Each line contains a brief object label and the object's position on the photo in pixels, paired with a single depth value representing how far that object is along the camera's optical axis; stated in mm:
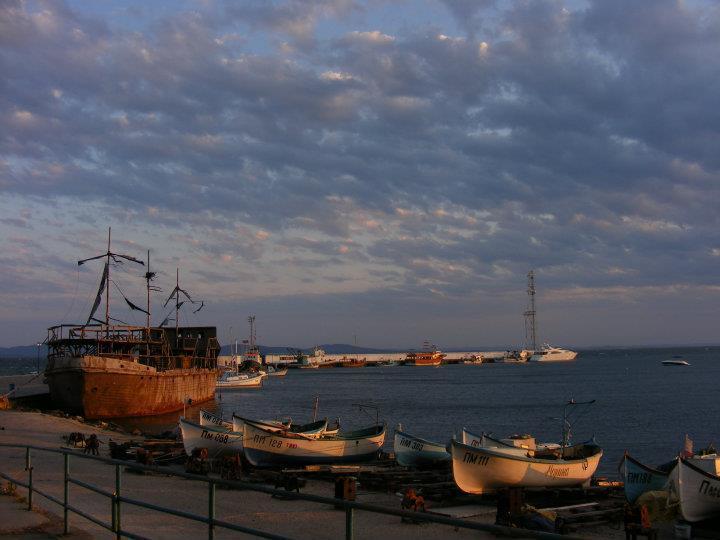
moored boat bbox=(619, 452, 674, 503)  20172
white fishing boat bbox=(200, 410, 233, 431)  32775
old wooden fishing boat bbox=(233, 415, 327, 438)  27280
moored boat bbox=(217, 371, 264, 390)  103181
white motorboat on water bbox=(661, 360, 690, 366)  194250
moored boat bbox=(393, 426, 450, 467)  26438
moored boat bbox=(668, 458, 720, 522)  17766
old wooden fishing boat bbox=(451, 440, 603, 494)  20562
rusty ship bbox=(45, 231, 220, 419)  44906
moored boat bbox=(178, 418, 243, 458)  27516
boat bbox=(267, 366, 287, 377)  163525
